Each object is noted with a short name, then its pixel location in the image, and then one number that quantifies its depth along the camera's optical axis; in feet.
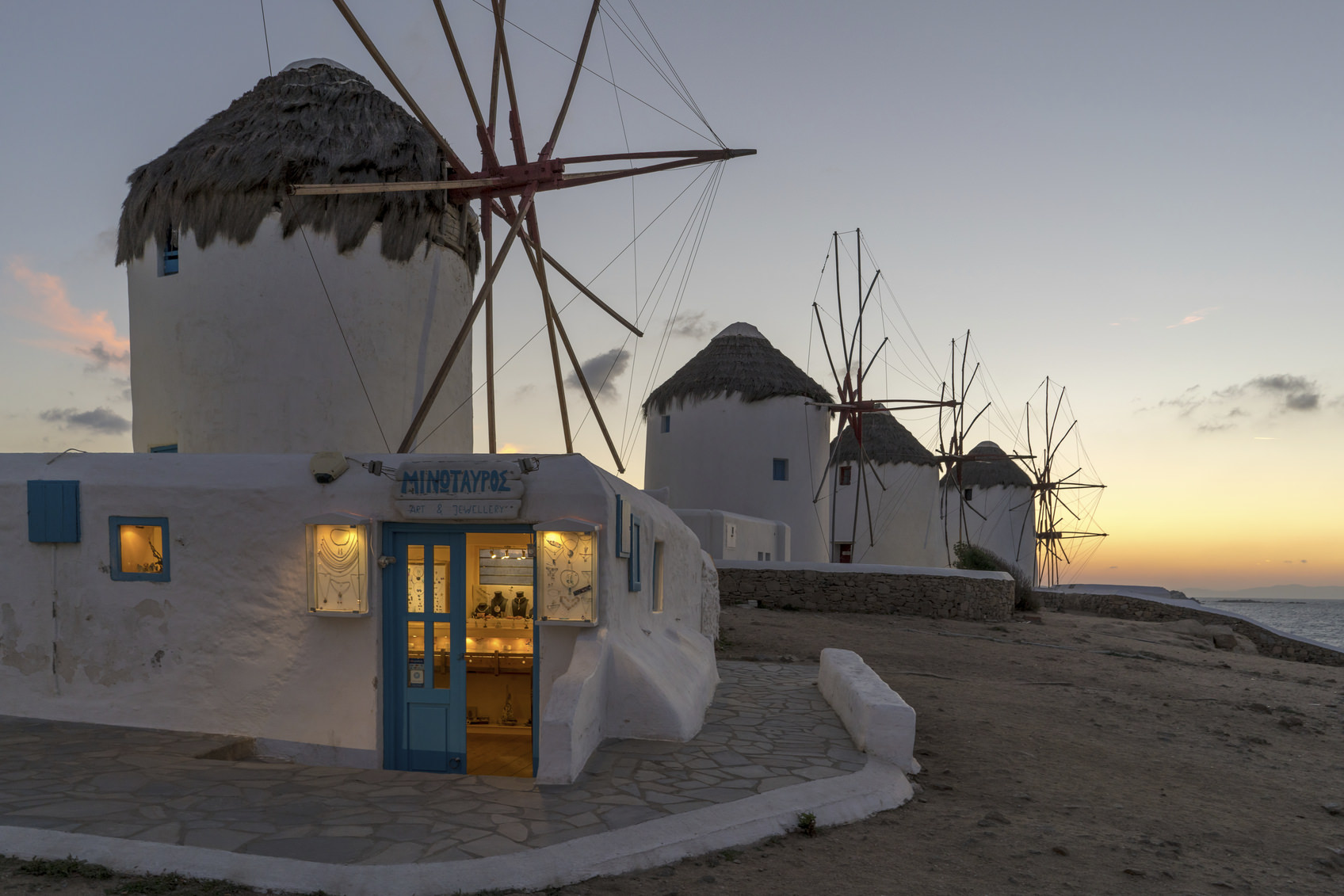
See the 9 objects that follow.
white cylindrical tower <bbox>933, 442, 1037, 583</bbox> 135.13
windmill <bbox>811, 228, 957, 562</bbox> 88.58
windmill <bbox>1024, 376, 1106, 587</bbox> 123.54
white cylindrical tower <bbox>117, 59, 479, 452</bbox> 33.35
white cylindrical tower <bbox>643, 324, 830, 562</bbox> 84.69
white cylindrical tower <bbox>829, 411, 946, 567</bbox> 112.27
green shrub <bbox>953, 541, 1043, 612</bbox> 75.20
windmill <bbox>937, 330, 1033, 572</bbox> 133.59
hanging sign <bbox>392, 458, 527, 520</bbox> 21.68
